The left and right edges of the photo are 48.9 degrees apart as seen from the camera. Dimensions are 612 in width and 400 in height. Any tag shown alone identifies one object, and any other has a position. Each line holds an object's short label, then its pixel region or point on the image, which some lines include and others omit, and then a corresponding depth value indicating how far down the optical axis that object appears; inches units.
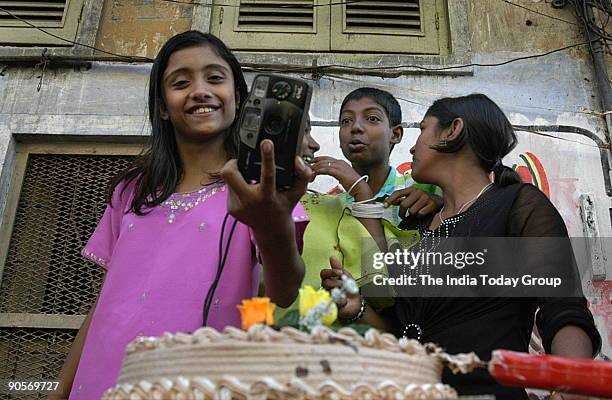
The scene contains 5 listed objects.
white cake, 32.3
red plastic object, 37.3
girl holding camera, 52.9
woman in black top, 62.2
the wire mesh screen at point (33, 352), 128.7
